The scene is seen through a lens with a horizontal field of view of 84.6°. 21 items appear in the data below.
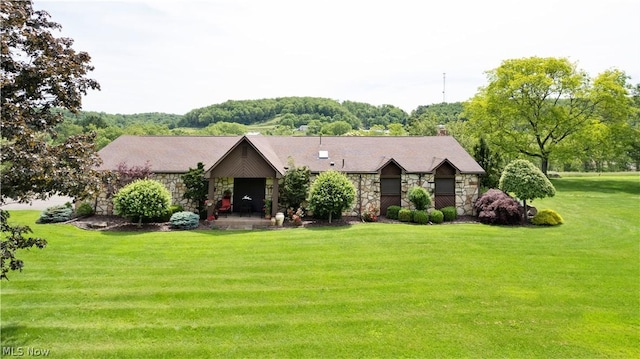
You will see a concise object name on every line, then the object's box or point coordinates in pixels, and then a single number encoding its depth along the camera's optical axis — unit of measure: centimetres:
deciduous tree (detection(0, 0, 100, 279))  722
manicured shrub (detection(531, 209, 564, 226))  2114
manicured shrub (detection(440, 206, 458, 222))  2235
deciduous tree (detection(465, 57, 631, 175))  3625
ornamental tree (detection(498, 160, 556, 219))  2120
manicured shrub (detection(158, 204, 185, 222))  2088
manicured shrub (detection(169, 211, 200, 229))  1973
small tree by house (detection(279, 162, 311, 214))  2200
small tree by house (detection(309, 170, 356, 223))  2053
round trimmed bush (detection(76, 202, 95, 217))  2197
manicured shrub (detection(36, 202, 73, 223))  2047
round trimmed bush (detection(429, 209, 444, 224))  2178
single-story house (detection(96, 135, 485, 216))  2138
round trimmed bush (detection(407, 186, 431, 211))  2209
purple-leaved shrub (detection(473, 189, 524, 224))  2106
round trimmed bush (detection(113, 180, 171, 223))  1922
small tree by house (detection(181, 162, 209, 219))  2170
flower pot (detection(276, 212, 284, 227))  2042
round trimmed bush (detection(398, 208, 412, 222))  2197
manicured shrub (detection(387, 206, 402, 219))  2261
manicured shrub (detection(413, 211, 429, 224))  2152
